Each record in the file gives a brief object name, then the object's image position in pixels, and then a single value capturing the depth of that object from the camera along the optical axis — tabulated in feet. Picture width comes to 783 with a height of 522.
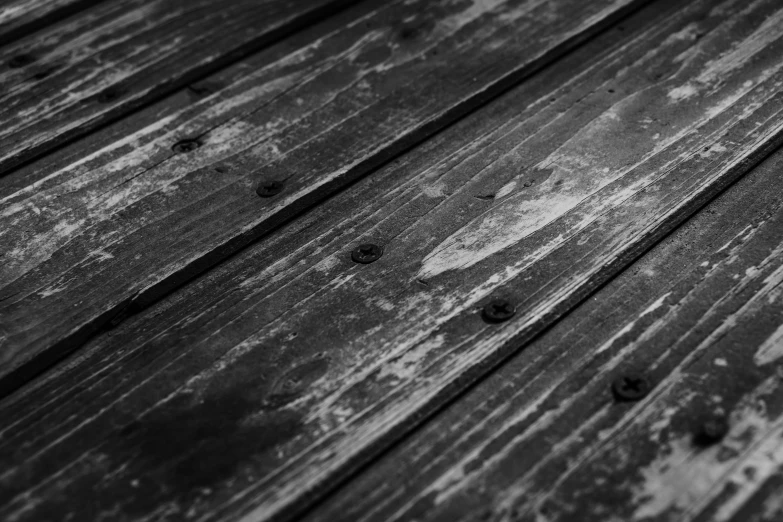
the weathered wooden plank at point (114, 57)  1.66
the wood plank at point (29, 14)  1.85
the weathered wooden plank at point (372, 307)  1.27
